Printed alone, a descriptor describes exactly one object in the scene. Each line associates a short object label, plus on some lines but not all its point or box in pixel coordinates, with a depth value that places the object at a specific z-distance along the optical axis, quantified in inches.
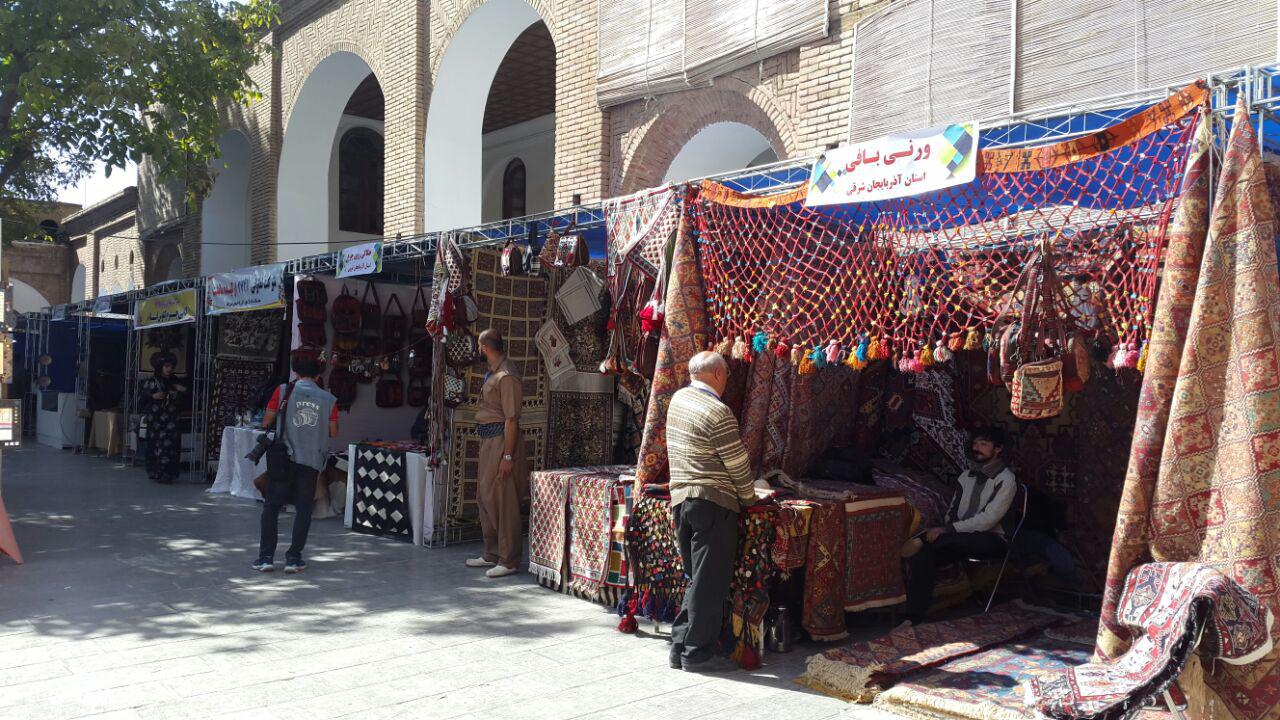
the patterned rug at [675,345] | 200.4
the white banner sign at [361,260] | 330.3
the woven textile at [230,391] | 444.5
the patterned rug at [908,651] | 169.5
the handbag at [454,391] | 289.3
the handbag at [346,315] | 374.0
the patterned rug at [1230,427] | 127.0
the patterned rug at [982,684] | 153.1
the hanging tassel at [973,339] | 161.9
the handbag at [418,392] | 396.5
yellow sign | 459.2
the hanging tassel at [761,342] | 192.4
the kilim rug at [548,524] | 239.0
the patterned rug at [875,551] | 201.6
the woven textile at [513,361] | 296.0
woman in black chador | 451.8
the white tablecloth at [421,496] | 293.6
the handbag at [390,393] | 388.2
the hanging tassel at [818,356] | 186.2
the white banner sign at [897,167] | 156.4
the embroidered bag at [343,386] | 371.2
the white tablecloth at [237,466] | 396.8
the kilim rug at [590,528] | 224.7
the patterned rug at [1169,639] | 120.3
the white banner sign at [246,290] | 388.5
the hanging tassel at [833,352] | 182.4
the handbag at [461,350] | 285.0
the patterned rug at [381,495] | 307.7
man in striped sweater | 174.7
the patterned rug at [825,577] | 193.8
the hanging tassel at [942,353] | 164.6
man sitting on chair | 212.2
